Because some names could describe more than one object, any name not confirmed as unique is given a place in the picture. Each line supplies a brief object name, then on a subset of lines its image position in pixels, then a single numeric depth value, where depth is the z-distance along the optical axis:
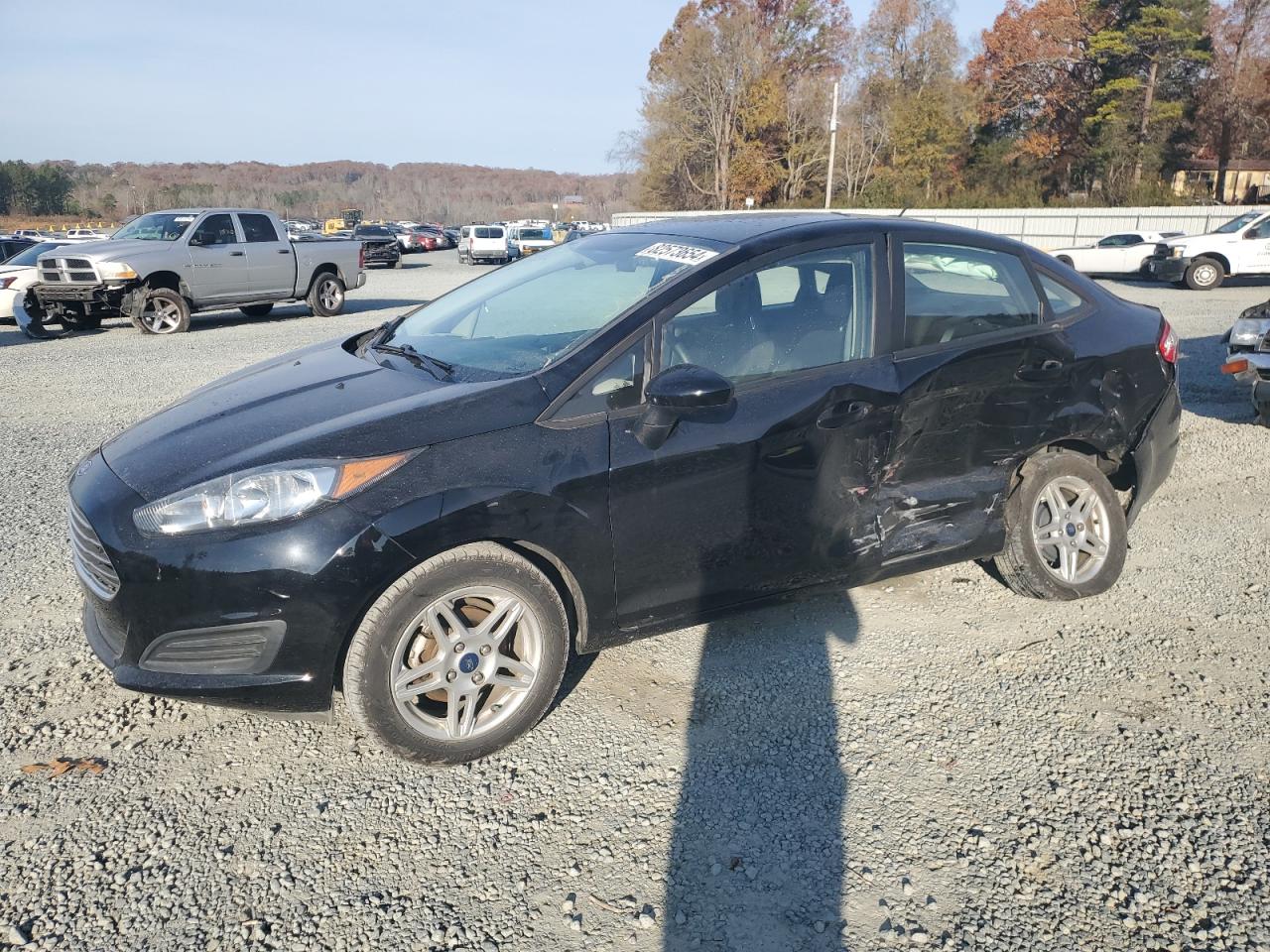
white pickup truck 19.02
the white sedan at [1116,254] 22.86
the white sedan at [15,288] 14.29
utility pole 40.75
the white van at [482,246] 36.81
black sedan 2.71
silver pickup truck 13.47
